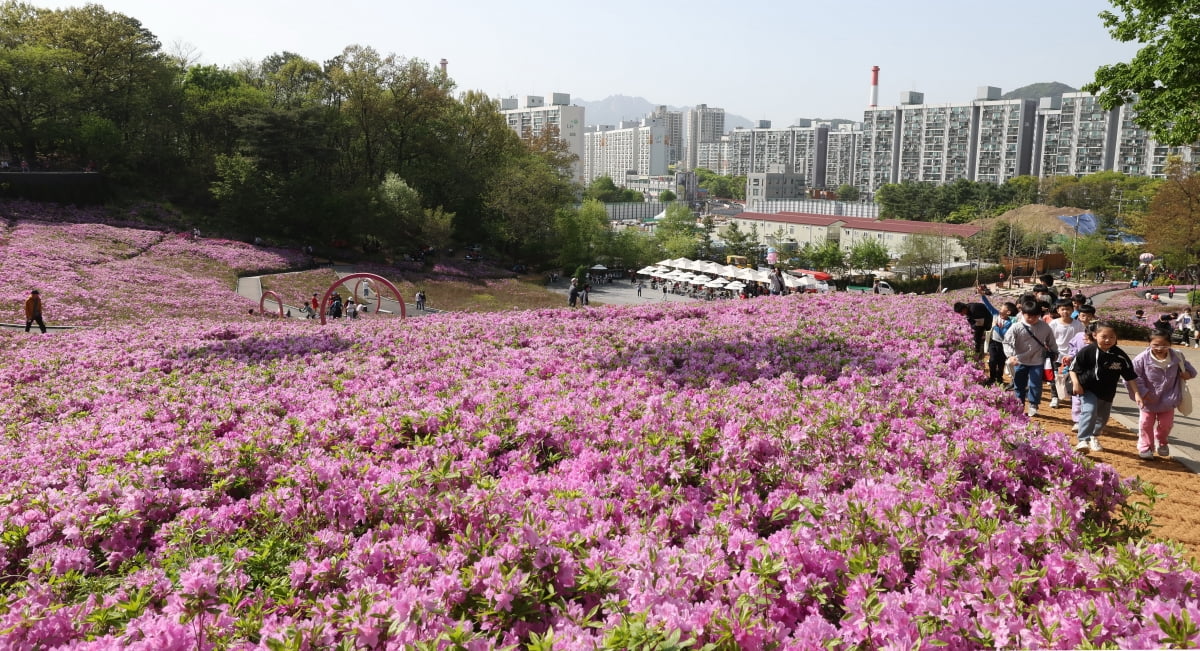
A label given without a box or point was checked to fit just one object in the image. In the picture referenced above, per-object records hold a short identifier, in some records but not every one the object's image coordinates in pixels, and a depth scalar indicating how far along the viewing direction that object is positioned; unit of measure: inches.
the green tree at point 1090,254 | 2509.8
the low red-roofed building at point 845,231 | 3134.8
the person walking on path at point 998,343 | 395.3
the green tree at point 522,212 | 2199.8
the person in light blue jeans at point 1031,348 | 348.5
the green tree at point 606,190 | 6752.5
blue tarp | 3270.2
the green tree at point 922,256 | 2775.6
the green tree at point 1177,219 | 1443.2
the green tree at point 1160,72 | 518.3
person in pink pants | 298.0
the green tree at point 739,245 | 2903.5
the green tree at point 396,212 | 1874.6
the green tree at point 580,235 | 2191.2
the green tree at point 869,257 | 2979.8
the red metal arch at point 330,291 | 698.8
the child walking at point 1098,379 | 305.0
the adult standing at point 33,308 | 681.0
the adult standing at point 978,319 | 428.8
